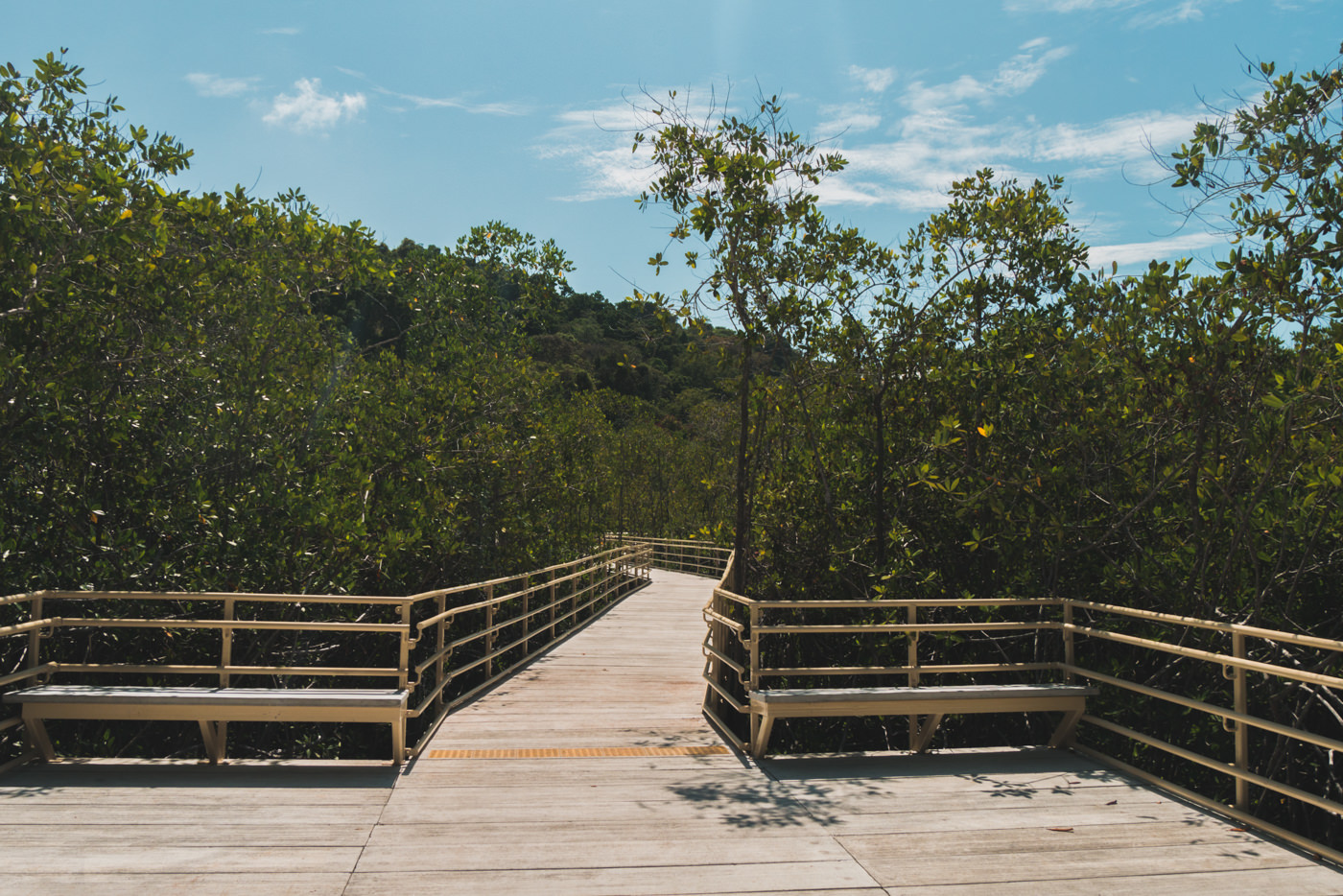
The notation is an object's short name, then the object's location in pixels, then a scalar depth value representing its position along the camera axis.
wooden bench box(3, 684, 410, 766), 5.16
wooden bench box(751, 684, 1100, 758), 5.50
